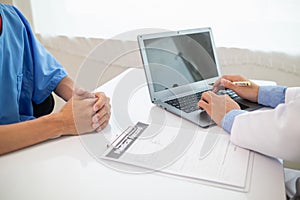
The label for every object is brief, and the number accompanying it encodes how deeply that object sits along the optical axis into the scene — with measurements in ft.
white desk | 1.76
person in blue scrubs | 2.36
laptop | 3.05
